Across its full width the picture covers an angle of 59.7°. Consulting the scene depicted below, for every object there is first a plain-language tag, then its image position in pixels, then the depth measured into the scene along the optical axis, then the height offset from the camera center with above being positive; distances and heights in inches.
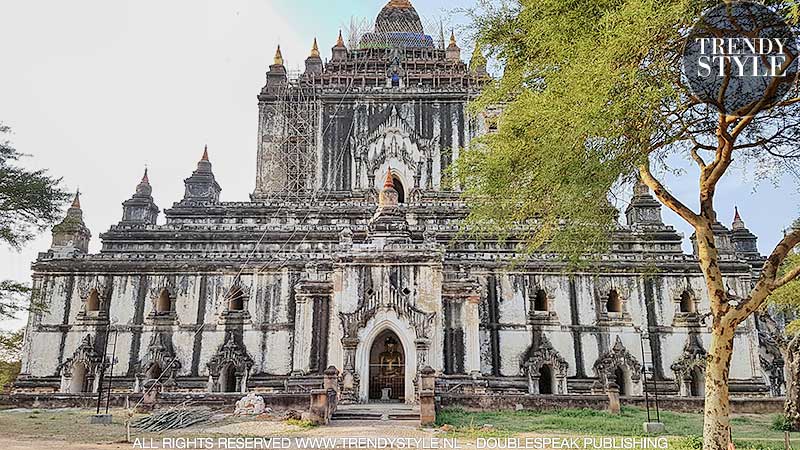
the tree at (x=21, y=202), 739.4 +201.3
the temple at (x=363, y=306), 991.6 +133.5
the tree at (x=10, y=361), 1389.0 +67.0
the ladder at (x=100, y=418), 748.0 -27.4
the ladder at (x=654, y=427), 688.4 -32.6
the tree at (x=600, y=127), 467.2 +192.7
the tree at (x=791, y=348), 741.3 +50.5
